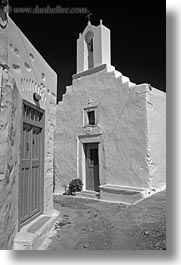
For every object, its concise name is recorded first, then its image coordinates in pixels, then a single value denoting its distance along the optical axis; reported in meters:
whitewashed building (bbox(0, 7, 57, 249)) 2.14
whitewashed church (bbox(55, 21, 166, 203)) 5.88
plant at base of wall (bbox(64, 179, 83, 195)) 7.02
